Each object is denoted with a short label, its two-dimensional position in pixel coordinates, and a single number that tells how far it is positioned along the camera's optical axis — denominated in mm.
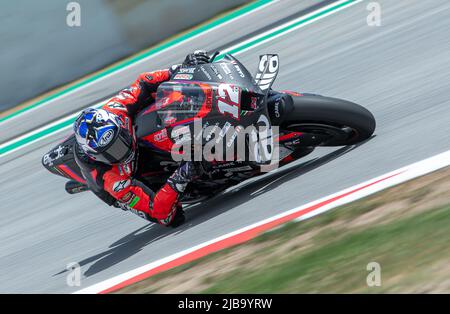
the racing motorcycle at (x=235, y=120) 11008
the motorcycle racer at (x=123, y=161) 11625
